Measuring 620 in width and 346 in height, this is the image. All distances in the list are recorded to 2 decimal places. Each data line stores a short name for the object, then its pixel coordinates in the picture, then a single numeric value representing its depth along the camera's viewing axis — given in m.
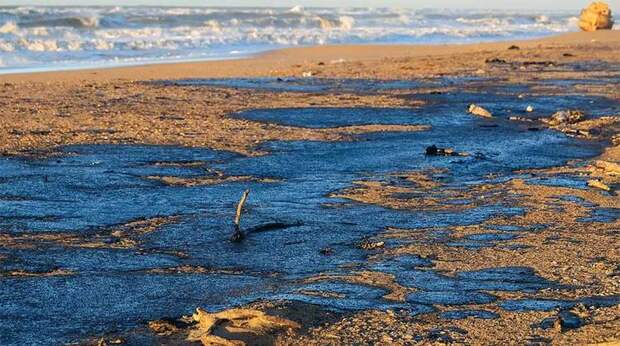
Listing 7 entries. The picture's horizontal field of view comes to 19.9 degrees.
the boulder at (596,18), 66.65
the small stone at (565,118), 18.35
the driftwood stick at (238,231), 9.05
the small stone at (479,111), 19.56
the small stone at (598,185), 11.73
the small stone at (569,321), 6.60
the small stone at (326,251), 8.85
